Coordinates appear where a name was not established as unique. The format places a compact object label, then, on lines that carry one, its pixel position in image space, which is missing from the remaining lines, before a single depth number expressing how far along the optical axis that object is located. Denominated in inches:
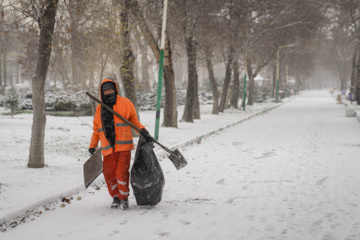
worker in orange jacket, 421.3
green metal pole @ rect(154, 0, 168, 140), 875.2
